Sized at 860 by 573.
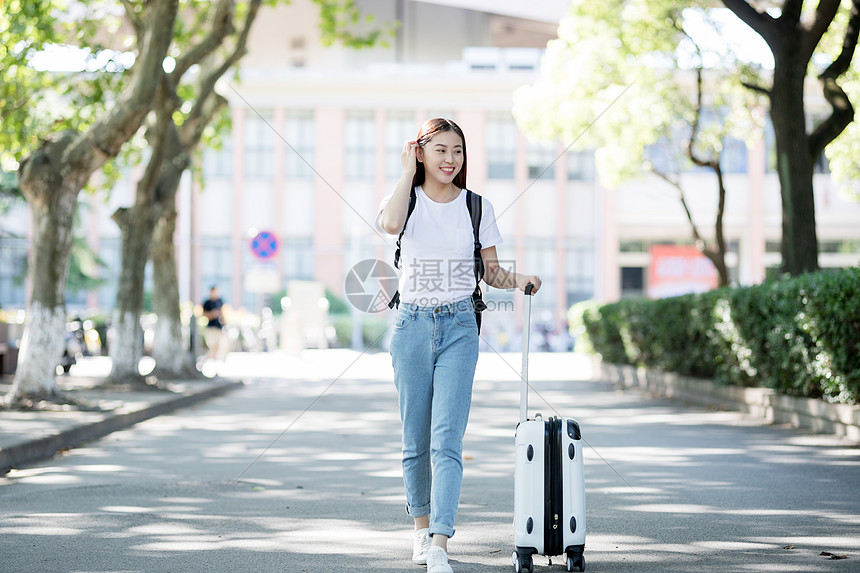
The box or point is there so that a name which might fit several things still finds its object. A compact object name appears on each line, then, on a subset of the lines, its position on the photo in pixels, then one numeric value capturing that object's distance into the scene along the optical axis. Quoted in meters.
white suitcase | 4.94
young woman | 5.12
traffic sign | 27.08
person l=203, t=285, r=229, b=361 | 24.12
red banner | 44.00
